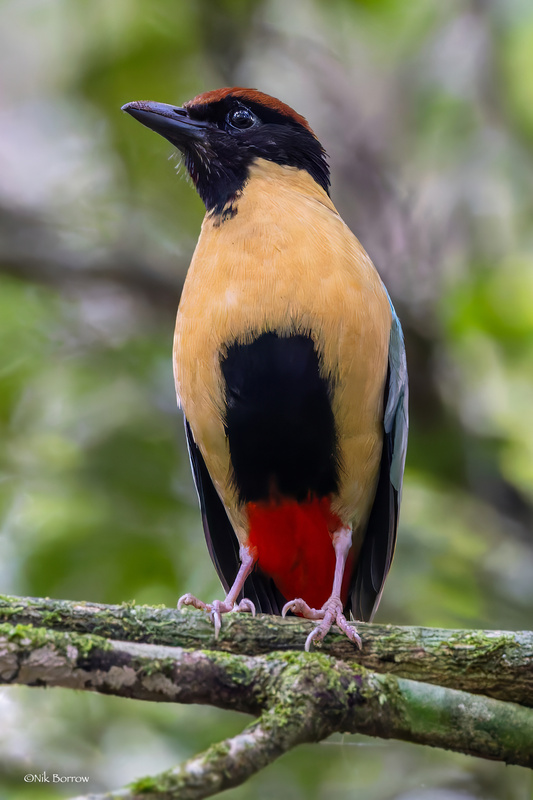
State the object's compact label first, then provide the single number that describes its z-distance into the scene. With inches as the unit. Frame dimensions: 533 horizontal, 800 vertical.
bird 282.2
